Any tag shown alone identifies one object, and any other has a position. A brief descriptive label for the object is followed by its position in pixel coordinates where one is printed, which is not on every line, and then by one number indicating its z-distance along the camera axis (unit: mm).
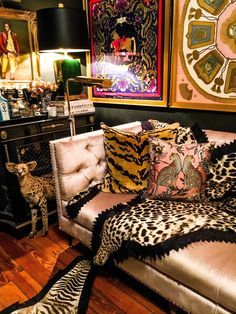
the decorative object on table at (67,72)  2590
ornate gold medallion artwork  1832
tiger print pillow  1898
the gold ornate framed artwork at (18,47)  2311
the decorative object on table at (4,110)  2020
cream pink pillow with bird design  1706
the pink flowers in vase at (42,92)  2360
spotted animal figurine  2031
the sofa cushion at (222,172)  1625
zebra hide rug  1483
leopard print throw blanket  1344
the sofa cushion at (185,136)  1915
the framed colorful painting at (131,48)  2162
